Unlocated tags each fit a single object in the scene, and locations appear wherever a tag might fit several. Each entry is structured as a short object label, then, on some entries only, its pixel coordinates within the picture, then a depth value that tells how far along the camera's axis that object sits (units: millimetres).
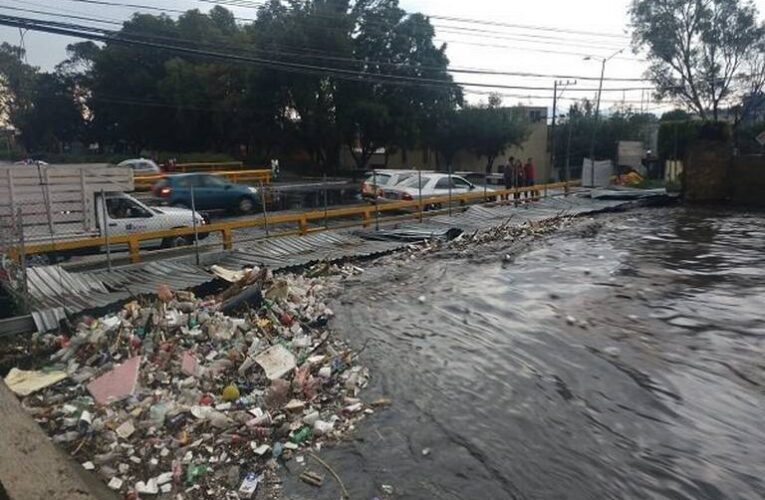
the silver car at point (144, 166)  29803
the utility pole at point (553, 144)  43788
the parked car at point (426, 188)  19016
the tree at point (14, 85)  59519
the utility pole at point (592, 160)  31822
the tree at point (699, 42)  37000
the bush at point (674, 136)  35562
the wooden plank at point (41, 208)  10492
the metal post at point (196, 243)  10680
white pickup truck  10539
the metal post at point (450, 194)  18127
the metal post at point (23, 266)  7155
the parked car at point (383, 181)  19734
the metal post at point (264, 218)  12345
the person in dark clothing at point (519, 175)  25016
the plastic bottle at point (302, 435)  4922
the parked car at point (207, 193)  18938
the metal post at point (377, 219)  15023
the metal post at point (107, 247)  9797
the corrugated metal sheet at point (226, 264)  8078
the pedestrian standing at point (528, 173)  25672
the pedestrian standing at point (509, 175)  24734
